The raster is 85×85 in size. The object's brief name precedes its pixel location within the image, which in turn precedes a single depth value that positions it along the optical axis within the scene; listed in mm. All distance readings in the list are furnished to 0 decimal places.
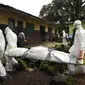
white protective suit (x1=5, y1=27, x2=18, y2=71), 3790
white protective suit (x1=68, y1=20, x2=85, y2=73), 3284
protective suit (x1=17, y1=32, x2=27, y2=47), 6395
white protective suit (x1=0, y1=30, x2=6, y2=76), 3126
